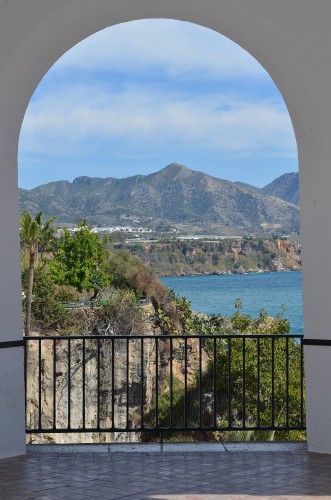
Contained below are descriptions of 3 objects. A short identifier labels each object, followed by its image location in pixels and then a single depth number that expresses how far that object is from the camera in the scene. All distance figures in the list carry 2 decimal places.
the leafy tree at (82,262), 46.72
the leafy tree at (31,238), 35.75
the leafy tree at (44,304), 37.50
